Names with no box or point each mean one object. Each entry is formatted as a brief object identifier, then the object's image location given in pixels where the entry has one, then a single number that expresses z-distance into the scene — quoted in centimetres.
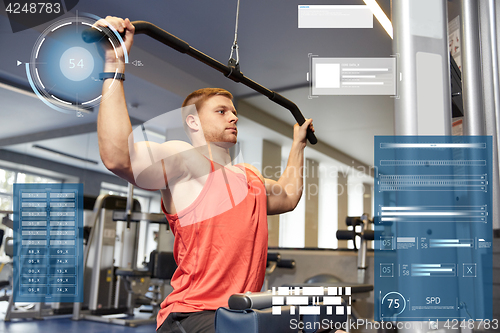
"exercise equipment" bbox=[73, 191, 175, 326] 445
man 94
